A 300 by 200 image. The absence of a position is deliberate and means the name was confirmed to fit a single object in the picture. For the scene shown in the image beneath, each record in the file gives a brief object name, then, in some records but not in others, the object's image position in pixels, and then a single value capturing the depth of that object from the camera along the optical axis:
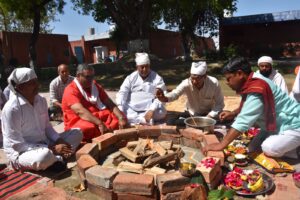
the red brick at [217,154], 2.41
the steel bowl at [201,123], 3.04
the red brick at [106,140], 2.84
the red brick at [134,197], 2.06
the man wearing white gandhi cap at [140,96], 4.07
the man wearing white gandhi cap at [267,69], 4.18
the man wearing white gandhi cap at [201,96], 3.71
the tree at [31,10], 10.98
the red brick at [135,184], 2.02
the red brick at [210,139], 2.66
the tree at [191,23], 16.68
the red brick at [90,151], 2.58
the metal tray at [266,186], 2.15
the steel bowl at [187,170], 2.03
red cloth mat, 2.29
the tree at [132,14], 12.28
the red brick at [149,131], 3.15
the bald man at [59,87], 4.65
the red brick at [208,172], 2.14
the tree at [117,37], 19.68
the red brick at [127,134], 3.07
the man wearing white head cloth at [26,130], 2.57
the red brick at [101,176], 2.11
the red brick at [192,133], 2.91
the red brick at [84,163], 2.31
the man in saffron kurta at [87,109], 3.48
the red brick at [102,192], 2.13
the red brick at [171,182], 2.00
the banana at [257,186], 2.16
